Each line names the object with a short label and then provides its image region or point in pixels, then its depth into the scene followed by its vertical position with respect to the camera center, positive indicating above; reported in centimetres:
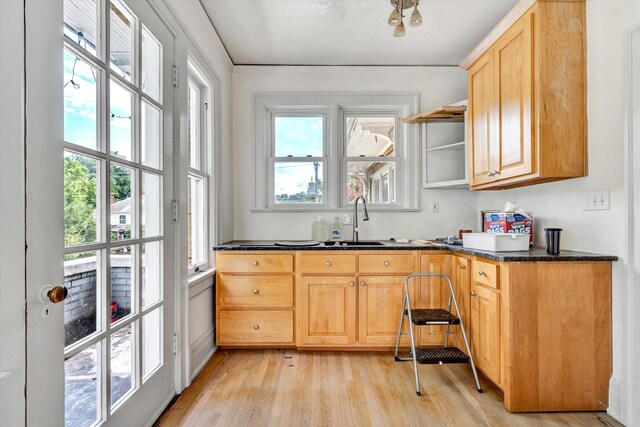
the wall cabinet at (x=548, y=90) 198 +72
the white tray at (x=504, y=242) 210 -19
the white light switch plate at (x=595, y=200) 188 +7
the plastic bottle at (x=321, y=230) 316 -16
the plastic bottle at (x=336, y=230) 316 -16
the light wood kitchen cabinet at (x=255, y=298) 266 -66
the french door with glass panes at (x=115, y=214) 120 +0
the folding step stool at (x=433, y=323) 212 -81
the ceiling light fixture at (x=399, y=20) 195 +112
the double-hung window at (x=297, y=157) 329 +54
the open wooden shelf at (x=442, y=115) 285 +85
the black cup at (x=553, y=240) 200 -17
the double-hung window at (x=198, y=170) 251 +33
